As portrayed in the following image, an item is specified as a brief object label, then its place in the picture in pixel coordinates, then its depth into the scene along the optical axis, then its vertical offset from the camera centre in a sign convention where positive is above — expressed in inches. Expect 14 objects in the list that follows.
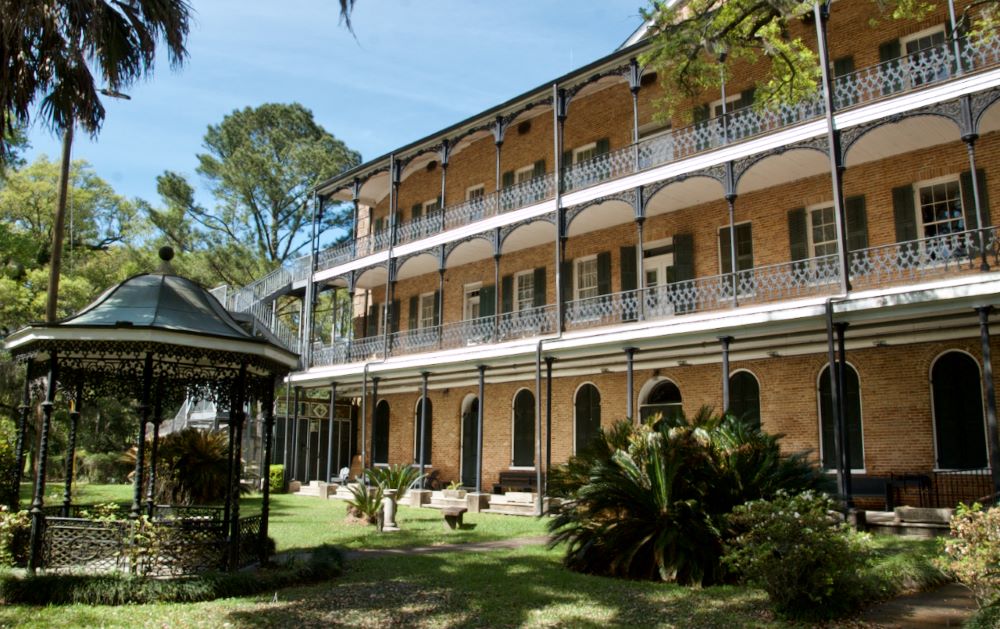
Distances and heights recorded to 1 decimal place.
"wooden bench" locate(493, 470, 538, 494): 833.5 -34.2
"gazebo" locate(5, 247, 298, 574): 324.2 +36.0
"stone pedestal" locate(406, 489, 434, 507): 802.8 -48.7
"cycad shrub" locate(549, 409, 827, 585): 343.3 -20.8
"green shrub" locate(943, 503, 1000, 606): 228.4 -30.8
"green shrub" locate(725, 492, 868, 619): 270.1 -38.9
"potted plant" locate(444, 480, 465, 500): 786.2 -43.1
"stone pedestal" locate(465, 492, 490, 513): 741.9 -49.8
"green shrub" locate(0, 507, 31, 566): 331.9 -37.1
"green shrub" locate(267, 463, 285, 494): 985.5 -38.5
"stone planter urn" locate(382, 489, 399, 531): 572.7 -44.0
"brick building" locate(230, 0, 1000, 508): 570.6 +173.1
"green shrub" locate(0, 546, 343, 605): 297.0 -53.0
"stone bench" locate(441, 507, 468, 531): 577.3 -49.4
